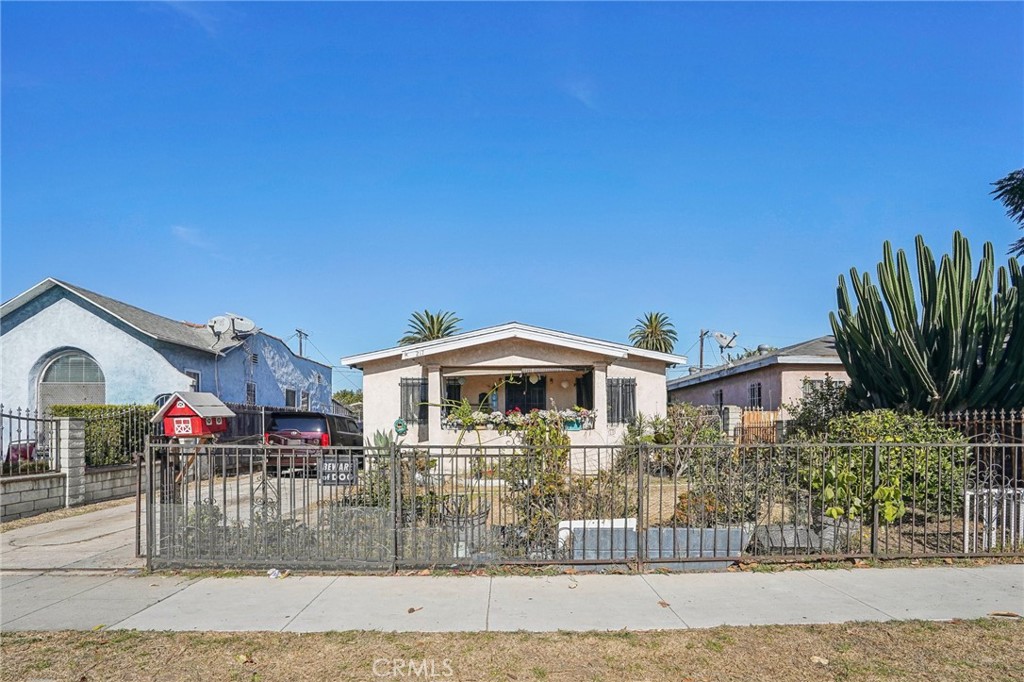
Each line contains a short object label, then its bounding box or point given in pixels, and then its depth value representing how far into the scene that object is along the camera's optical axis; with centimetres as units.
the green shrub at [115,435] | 1267
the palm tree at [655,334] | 5081
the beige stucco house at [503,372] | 1647
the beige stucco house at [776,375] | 1822
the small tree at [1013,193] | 1659
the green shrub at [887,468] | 767
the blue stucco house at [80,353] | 1816
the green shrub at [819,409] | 1427
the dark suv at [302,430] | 1583
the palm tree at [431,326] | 4481
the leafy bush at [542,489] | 747
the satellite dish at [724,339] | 2902
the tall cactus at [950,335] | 1098
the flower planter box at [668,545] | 735
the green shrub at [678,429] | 1372
